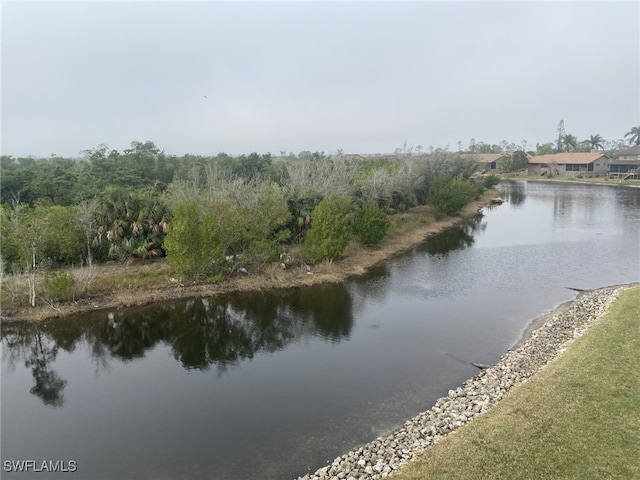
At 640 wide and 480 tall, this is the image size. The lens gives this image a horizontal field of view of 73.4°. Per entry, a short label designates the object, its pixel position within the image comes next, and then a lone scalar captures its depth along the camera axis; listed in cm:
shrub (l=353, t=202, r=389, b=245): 3538
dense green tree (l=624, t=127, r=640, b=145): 12988
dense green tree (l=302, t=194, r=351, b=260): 2989
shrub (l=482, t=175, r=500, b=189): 8338
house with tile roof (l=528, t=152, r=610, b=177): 10244
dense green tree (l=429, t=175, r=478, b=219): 5031
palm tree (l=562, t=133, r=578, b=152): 13212
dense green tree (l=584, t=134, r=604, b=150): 13512
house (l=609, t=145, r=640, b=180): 9450
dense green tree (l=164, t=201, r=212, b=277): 2539
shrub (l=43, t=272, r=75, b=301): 2273
